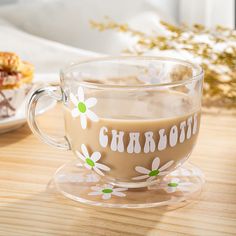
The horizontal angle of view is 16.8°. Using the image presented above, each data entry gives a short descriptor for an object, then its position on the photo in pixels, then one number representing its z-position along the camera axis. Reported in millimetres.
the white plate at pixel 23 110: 615
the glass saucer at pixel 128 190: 491
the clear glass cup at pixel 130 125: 479
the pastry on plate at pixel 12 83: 634
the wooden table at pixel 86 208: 462
